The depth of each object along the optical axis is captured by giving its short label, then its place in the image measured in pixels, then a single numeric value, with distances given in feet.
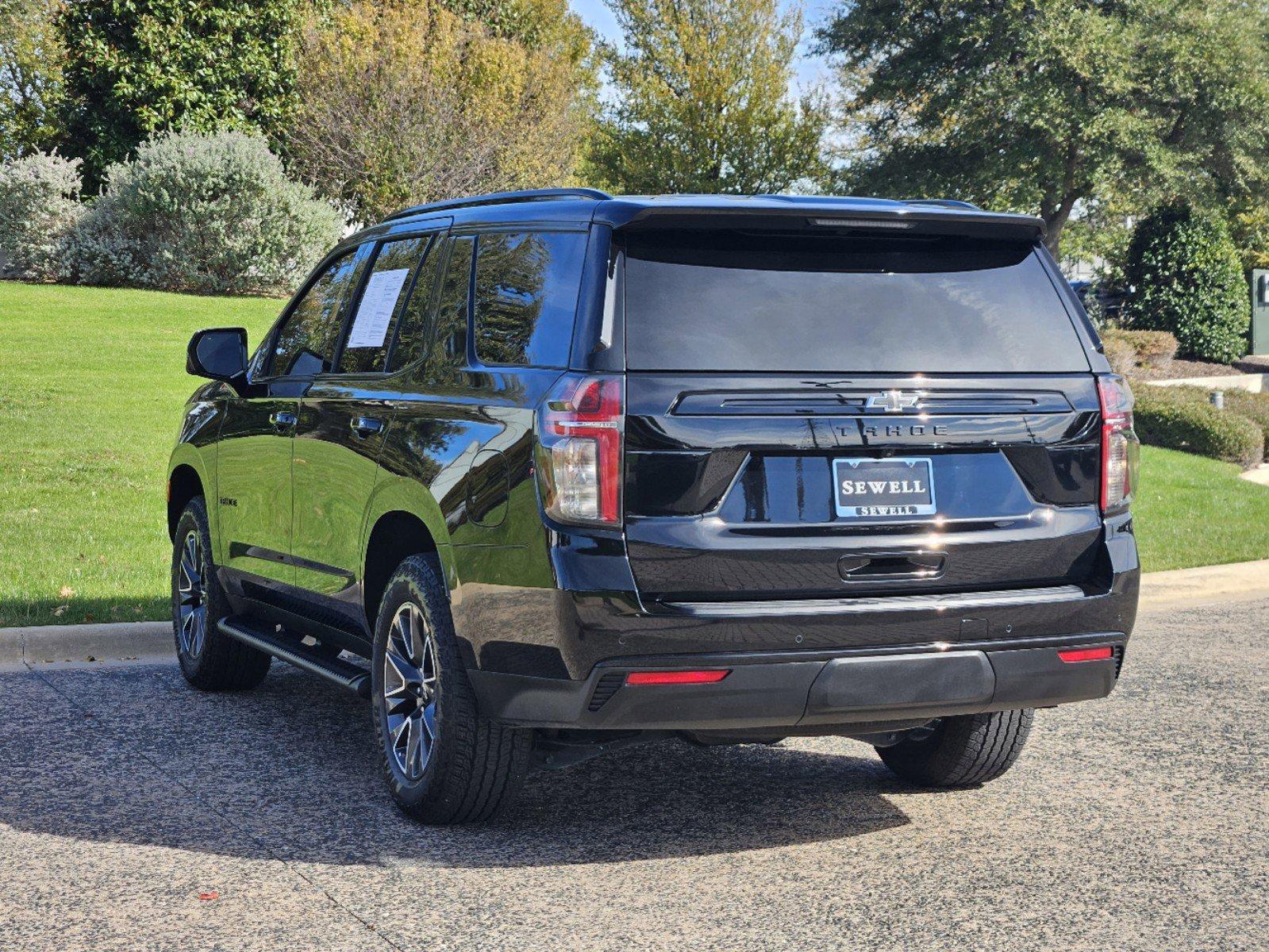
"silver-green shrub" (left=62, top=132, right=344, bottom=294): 88.38
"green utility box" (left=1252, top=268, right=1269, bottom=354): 105.50
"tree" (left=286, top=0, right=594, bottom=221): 100.58
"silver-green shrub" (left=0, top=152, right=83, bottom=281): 90.74
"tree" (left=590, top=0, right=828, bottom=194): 135.85
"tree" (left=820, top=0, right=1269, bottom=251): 93.09
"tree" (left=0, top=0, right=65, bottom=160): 151.74
